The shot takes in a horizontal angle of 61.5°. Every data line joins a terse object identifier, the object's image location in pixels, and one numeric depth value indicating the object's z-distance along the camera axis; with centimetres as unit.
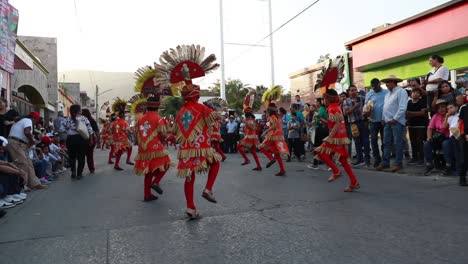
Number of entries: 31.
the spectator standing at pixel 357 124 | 997
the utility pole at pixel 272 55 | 2727
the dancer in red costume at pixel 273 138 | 977
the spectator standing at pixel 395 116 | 860
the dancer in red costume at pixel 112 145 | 1362
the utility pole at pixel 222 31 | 2750
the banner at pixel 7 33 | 1128
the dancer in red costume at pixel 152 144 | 692
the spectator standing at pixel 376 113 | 941
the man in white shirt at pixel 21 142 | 763
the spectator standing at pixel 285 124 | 1488
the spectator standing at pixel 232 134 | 1856
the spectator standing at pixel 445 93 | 822
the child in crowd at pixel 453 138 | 703
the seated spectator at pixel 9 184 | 644
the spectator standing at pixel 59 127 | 1380
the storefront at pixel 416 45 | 1380
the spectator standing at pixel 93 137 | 1124
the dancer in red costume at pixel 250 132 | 1128
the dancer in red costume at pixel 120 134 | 1305
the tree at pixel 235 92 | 5347
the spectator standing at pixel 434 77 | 868
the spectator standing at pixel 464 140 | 649
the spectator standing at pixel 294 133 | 1300
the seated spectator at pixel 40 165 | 914
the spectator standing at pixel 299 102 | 1424
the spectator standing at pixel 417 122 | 932
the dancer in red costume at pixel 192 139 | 526
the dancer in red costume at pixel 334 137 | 692
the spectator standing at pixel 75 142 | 1026
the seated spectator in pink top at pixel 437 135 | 801
